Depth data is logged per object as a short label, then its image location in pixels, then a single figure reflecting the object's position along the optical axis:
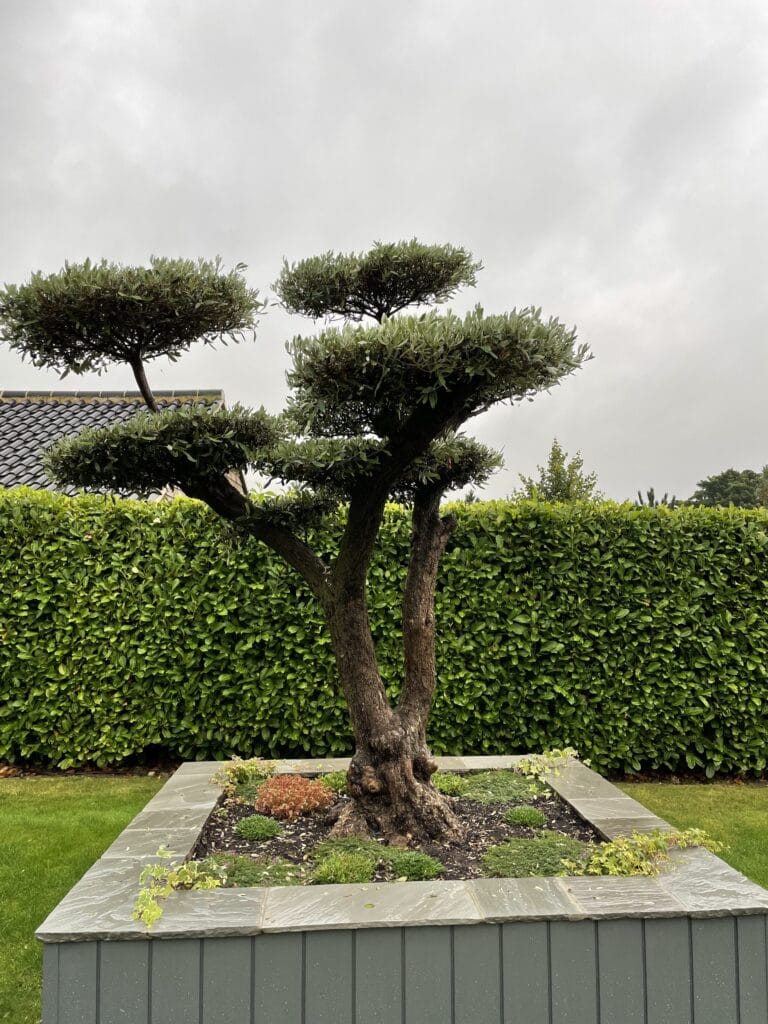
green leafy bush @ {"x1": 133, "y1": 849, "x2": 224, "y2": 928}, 2.70
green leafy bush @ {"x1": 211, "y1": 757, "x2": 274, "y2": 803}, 4.61
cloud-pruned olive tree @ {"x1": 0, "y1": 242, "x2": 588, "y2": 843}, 2.93
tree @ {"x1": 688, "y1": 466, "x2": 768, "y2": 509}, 39.81
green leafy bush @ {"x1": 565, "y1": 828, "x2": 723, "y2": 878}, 3.10
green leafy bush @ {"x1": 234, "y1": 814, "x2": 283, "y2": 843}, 3.77
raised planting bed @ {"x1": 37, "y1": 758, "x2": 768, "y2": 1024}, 2.52
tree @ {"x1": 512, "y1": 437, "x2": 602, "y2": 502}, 19.08
